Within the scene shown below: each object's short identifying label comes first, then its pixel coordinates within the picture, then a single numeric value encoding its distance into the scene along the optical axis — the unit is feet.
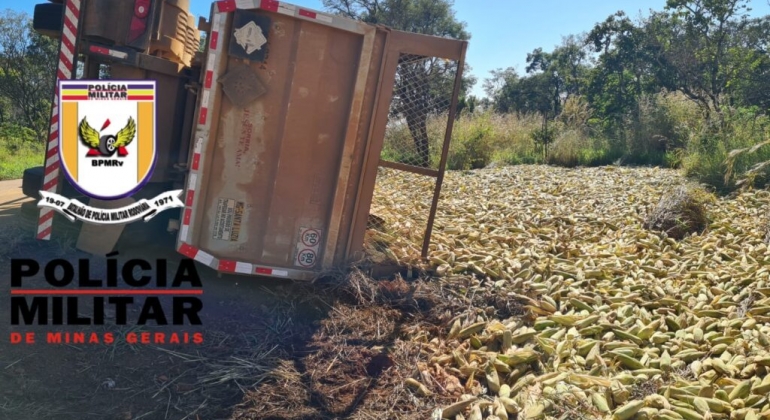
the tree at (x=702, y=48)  53.52
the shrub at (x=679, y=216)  20.92
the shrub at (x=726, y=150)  27.66
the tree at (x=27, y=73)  58.59
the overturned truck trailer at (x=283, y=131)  14.12
